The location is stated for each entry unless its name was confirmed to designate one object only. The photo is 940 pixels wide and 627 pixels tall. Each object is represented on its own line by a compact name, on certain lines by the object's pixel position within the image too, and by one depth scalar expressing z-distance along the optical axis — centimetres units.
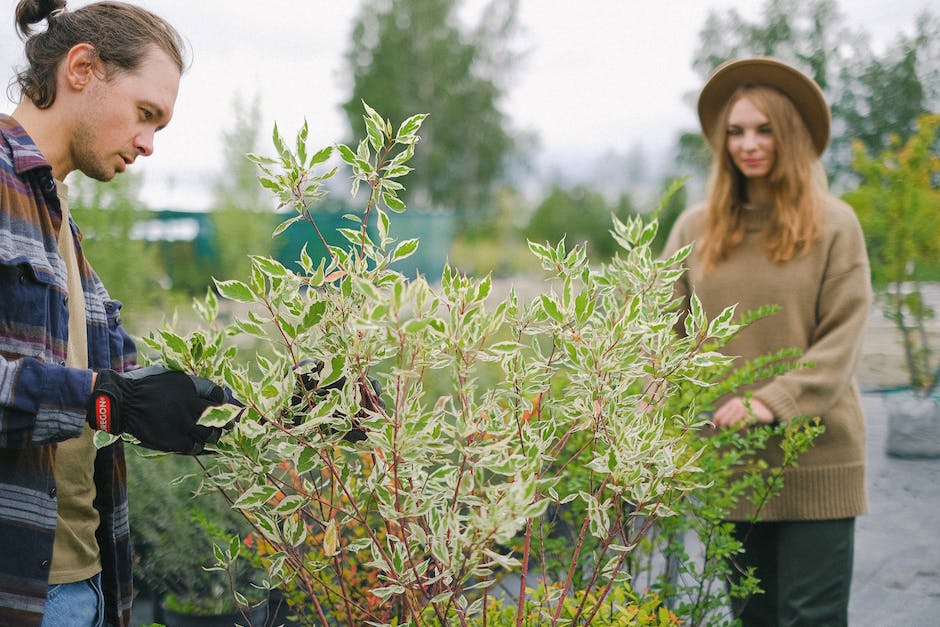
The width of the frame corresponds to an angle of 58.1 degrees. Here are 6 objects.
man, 128
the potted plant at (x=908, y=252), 581
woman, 222
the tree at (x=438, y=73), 2408
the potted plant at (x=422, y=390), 123
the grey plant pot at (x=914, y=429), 576
